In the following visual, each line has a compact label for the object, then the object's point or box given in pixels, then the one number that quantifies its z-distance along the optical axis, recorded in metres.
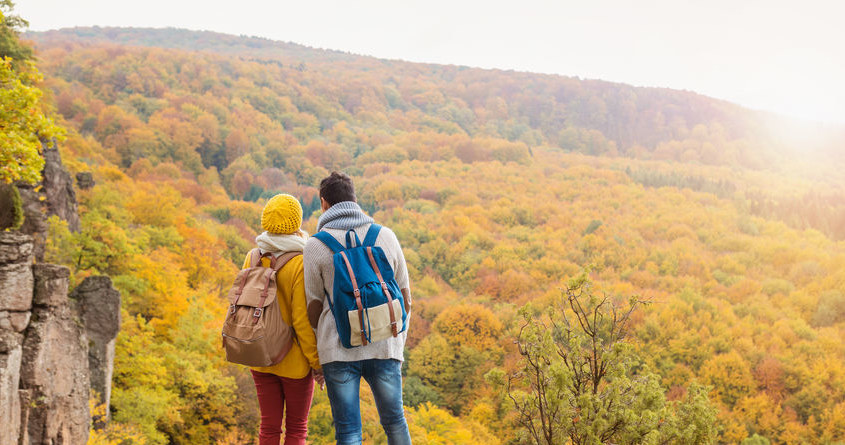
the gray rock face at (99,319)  13.80
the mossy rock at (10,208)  8.80
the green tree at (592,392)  5.77
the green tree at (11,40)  14.16
